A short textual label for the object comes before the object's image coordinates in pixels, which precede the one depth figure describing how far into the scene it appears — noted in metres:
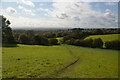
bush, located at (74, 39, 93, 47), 62.53
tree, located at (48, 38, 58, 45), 71.19
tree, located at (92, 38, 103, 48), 60.94
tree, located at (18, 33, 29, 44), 64.50
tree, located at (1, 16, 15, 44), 48.64
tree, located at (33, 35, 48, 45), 65.50
